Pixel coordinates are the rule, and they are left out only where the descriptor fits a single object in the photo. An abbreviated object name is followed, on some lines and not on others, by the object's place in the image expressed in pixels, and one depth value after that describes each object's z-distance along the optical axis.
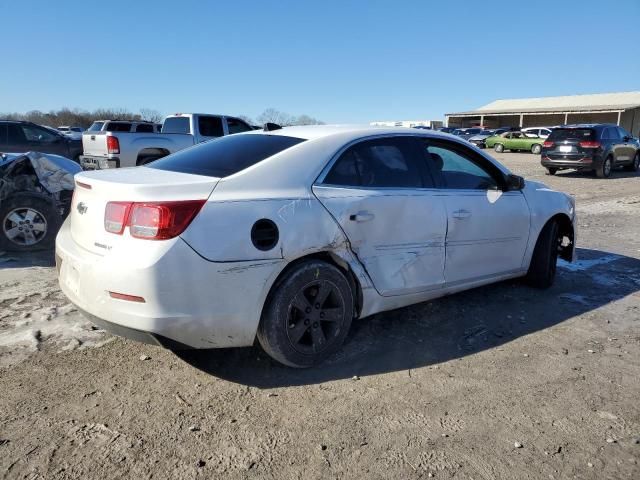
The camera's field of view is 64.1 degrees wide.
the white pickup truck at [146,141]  11.73
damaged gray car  6.03
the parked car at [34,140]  12.93
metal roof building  48.50
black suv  16.80
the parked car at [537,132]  32.31
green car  31.70
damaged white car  2.81
